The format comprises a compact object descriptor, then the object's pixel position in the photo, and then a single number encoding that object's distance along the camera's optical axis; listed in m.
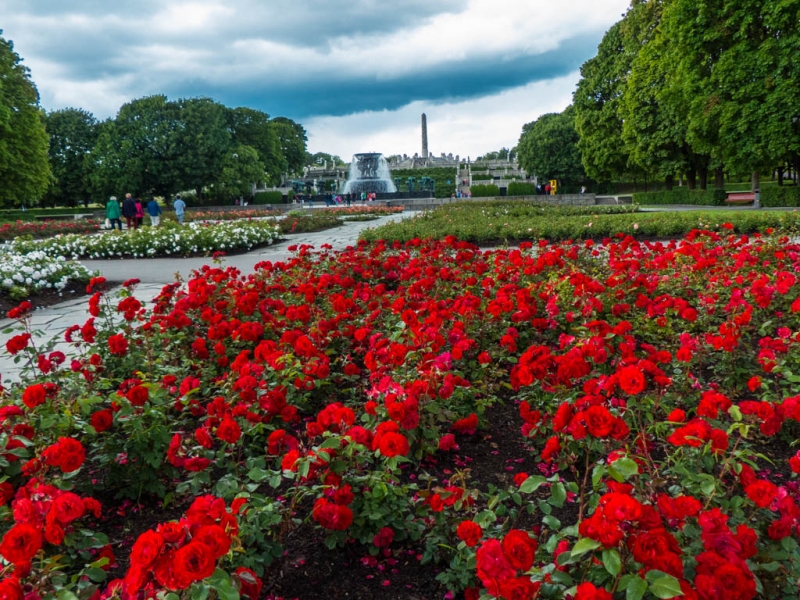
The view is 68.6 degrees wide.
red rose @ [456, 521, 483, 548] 1.59
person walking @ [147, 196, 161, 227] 20.35
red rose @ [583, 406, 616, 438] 1.67
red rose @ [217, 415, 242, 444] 2.03
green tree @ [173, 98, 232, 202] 45.53
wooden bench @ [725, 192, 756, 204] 35.98
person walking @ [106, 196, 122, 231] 19.97
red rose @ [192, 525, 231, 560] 1.17
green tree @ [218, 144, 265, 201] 47.19
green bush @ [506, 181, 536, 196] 49.59
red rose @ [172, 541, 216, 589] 1.14
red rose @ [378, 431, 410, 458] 1.74
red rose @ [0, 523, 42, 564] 1.28
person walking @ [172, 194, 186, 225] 22.75
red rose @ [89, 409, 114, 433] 2.24
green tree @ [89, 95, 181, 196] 44.69
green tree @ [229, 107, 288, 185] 59.28
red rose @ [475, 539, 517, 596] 1.30
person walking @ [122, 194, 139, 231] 19.27
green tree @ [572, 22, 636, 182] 33.97
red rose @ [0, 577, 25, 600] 1.25
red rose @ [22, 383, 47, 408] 2.21
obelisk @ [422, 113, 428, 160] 97.25
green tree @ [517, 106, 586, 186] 54.94
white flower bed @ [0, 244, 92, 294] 8.23
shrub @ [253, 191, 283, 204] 56.12
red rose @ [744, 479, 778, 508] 1.53
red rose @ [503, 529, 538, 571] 1.27
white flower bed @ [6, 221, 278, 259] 13.77
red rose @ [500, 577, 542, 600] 1.26
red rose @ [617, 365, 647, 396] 1.91
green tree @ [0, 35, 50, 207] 29.61
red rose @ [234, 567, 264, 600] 1.43
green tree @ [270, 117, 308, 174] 69.62
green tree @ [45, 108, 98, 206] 47.38
